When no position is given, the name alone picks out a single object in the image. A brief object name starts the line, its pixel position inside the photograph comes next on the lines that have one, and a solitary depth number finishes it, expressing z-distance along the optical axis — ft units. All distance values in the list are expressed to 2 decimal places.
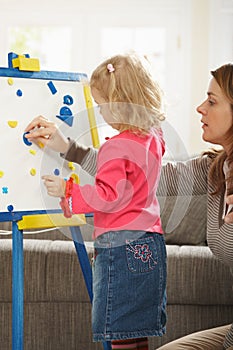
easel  6.60
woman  6.82
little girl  6.23
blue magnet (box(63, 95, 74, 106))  7.36
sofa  9.32
